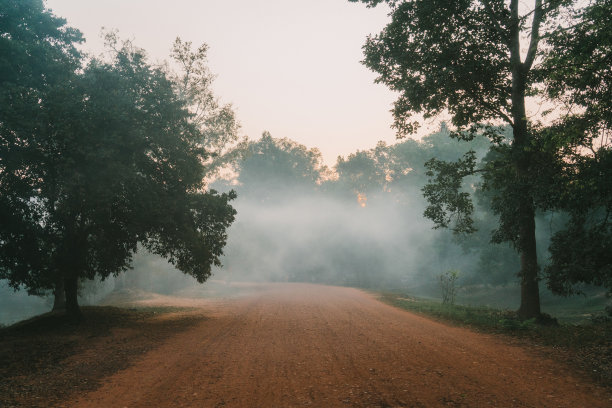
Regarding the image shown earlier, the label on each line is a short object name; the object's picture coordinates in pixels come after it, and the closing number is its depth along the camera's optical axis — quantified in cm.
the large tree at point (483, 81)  1281
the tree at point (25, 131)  1179
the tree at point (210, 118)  2791
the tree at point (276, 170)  7469
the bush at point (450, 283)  3884
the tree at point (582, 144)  917
